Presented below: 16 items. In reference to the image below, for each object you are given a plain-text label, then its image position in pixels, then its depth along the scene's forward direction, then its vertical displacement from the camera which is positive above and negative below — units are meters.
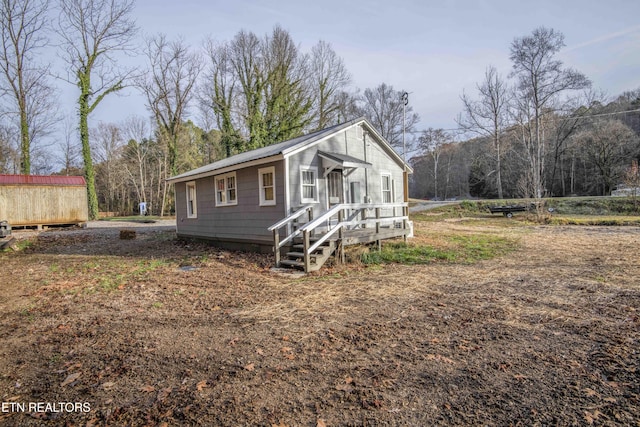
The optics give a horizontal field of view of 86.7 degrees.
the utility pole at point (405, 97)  26.55 +8.29
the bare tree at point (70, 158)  40.31 +7.19
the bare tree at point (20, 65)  22.42 +10.57
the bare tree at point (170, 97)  29.98 +10.36
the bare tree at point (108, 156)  40.41 +7.22
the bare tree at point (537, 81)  27.07 +9.42
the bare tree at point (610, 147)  31.59 +4.36
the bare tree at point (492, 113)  35.28 +8.95
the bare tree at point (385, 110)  39.84 +11.08
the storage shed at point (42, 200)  17.77 +1.07
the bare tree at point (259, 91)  29.11 +10.53
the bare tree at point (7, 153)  30.88 +6.36
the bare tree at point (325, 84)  31.36 +11.60
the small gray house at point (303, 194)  9.41 +0.47
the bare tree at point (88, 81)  24.92 +10.28
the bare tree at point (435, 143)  46.59 +8.17
